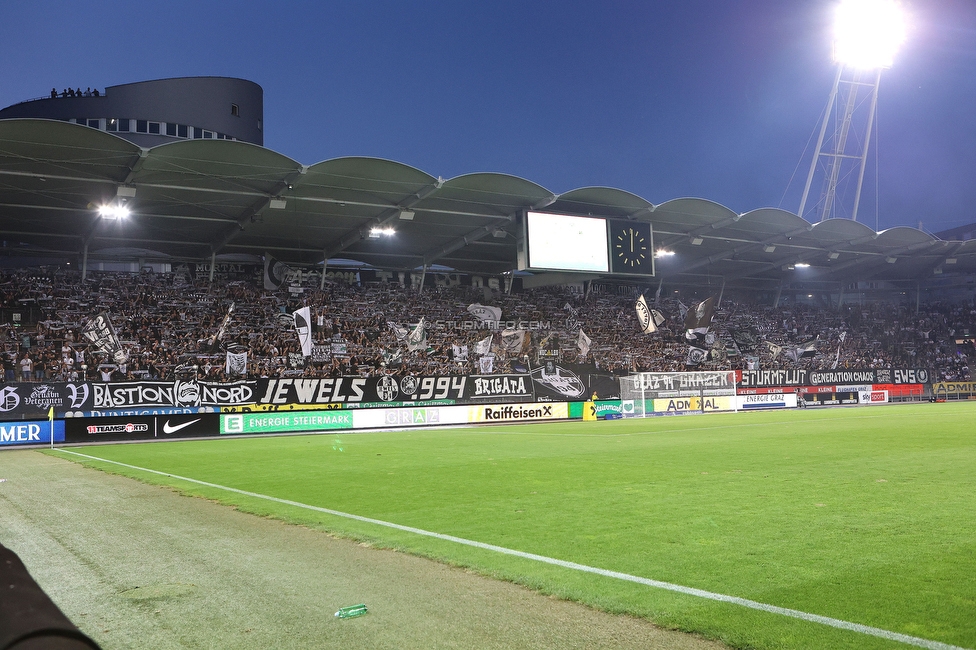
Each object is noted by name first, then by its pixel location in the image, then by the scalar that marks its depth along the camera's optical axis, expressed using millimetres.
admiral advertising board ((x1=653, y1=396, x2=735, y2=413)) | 38844
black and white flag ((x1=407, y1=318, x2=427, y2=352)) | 40406
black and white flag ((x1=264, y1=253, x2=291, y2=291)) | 42219
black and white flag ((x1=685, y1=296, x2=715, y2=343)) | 46594
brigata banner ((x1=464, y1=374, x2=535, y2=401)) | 37750
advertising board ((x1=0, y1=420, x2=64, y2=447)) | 26609
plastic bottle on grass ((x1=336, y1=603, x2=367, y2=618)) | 4805
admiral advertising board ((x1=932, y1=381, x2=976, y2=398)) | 50812
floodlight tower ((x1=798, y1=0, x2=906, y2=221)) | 44719
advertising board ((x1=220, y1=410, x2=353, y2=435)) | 29859
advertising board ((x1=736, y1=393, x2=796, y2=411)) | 42594
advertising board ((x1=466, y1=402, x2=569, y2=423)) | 35062
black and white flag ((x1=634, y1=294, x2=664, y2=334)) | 45156
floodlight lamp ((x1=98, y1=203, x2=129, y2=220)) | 30691
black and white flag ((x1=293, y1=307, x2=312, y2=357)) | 36406
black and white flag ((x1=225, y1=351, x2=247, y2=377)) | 34500
